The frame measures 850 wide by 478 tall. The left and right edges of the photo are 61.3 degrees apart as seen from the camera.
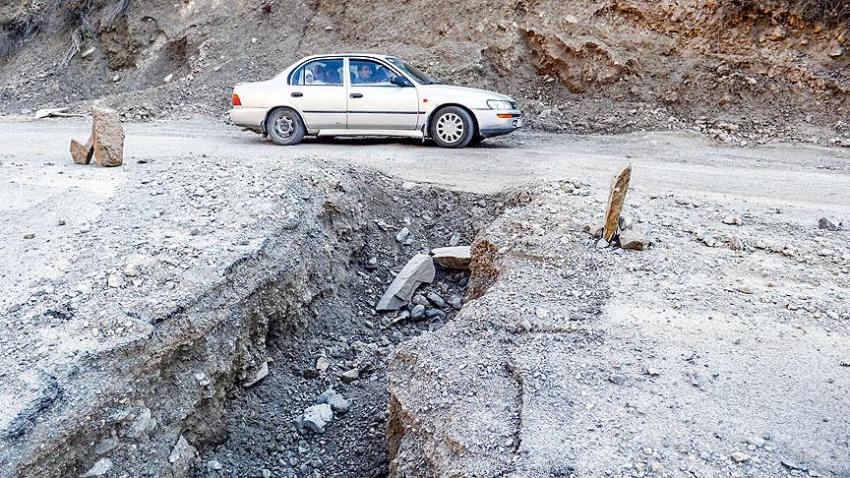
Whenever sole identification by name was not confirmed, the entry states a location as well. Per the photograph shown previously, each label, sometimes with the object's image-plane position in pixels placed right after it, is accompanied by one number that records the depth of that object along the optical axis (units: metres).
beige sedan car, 10.77
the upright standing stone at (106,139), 8.13
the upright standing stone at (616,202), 5.96
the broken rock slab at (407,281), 6.90
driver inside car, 11.10
